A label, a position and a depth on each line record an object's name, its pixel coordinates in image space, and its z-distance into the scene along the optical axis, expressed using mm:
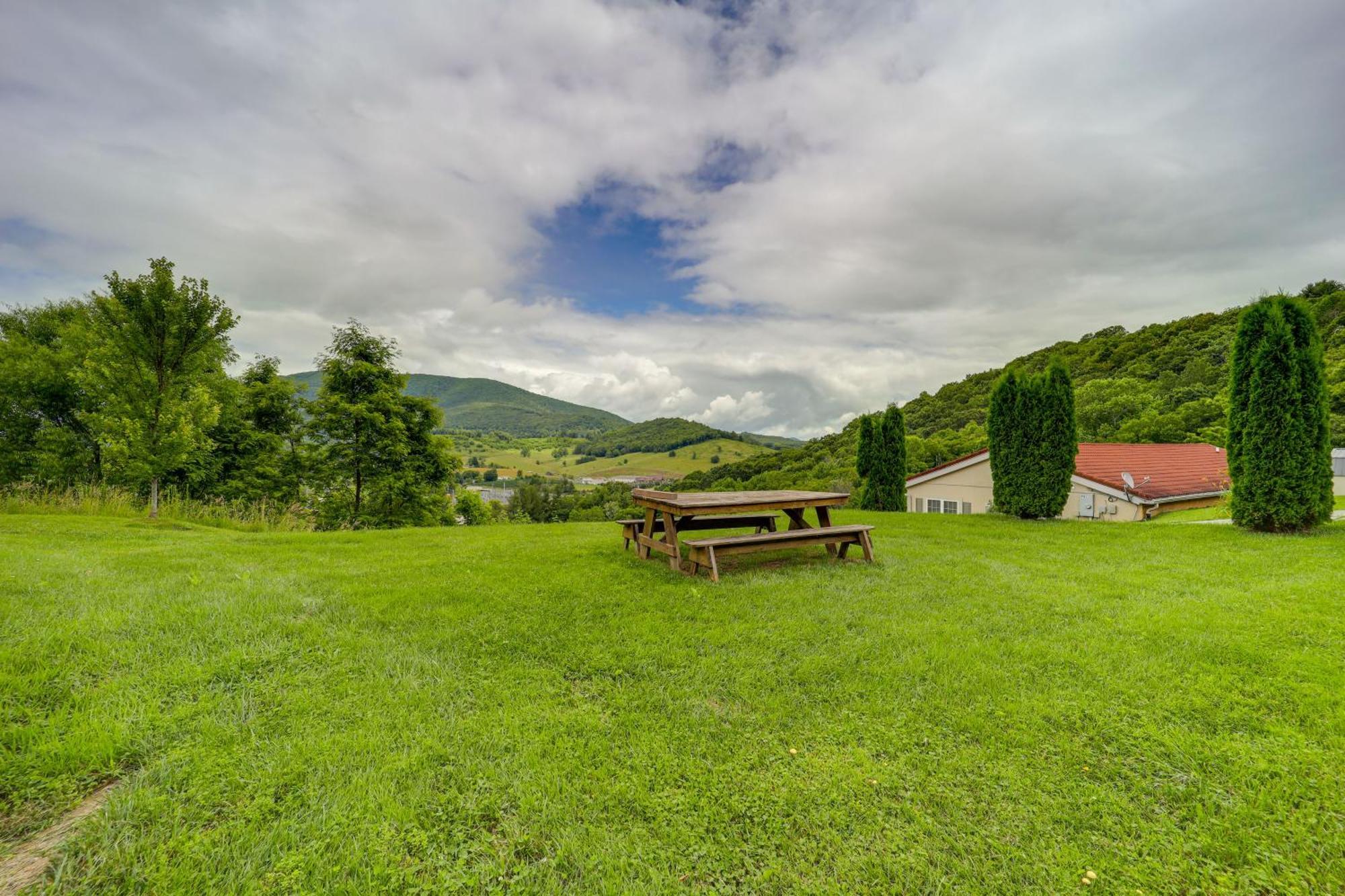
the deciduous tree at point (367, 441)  15984
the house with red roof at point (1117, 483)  15680
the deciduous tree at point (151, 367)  9125
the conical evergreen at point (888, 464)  16312
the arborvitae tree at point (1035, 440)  11344
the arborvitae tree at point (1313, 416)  8219
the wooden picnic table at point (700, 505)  6035
